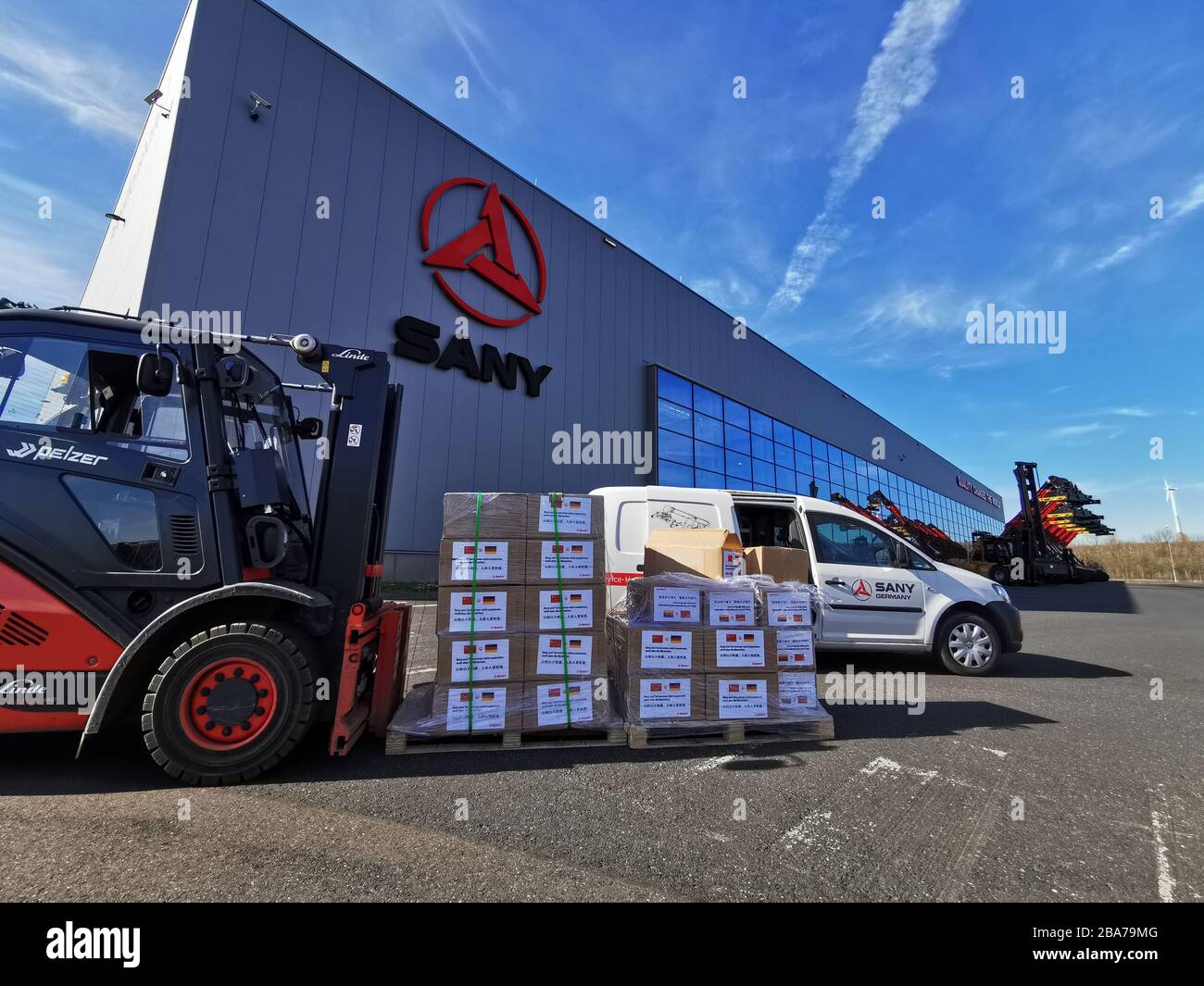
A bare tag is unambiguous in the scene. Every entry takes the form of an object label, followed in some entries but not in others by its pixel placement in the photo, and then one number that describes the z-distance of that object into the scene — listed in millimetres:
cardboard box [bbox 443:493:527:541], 3887
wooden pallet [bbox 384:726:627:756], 3586
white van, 6289
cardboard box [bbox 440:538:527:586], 3811
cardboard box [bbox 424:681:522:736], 3656
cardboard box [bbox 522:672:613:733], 3773
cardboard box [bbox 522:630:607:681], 3812
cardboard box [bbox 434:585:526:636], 3748
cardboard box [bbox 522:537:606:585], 3924
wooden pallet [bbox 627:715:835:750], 3822
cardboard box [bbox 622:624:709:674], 4016
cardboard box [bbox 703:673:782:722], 4051
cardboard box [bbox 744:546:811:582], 5137
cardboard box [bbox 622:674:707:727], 3949
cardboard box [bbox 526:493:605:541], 3998
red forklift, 3016
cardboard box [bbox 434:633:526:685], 3711
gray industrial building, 10938
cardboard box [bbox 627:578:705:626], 4117
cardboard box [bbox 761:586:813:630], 4355
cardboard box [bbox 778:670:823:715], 4227
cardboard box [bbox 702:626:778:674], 4109
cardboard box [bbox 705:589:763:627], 4184
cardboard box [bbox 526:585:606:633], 3869
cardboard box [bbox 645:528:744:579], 4586
